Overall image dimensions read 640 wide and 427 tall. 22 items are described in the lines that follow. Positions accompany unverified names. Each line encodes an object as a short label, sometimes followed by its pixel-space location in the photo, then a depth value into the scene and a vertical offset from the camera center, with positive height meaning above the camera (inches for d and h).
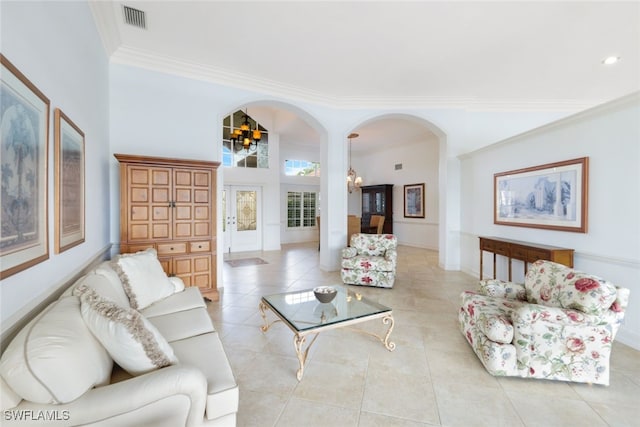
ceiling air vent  113.3 +79.9
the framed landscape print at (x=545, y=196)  124.3 +7.0
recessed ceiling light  144.9 +78.3
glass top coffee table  85.0 -35.0
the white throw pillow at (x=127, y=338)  51.3 -23.6
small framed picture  330.6 +10.7
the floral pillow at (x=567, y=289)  76.5 -23.8
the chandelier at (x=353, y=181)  310.8 +36.1
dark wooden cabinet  362.6 +8.5
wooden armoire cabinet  128.6 -2.1
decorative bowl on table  101.6 -30.8
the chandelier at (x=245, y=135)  213.8 +59.4
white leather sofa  39.2 -27.6
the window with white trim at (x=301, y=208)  367.9 +2.0
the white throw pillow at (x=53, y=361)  38.5 -22.1
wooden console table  126.2 -20.6
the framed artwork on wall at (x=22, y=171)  47.2 +7.3
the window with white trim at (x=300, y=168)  360.2 +54.5
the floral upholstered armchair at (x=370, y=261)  173.2 -32.1
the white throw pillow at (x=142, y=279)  90.4 -23.7
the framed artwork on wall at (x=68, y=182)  71.3 +7.8
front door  302.0 -10.3
